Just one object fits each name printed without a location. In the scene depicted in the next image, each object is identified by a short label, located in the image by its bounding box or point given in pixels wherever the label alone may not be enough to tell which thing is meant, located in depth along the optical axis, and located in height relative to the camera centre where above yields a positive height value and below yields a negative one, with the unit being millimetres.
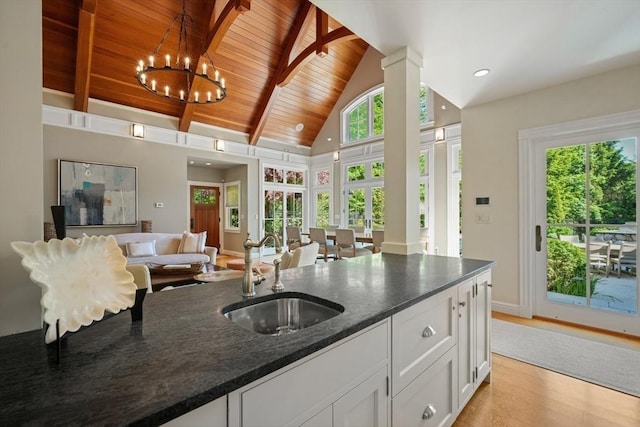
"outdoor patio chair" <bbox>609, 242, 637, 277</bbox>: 2672 -435
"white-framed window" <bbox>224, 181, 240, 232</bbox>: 7996 +204
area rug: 2059 -1184
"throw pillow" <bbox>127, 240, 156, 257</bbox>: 4926 -626
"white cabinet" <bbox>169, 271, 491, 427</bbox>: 717 -560
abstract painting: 5051 +380
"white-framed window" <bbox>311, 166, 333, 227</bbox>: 8234 +482
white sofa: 4789 -674
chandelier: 5000 +2673
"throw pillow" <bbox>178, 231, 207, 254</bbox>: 5369 -570
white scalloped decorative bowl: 675 -167
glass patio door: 2693 -204
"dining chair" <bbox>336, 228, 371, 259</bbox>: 5230 -606
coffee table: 3423 -827
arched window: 7211 +2503
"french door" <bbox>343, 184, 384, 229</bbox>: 7109 +179
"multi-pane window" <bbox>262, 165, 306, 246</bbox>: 8000 +462
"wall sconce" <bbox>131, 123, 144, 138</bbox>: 5625 +1642
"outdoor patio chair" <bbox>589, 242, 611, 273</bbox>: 2803 -434
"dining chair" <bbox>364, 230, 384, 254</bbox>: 4760 -407
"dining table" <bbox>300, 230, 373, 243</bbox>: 5453 -480
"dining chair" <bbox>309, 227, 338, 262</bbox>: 5742 -618
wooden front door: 8320 +35
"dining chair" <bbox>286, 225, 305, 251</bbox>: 6062 -552
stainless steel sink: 1171 -426
